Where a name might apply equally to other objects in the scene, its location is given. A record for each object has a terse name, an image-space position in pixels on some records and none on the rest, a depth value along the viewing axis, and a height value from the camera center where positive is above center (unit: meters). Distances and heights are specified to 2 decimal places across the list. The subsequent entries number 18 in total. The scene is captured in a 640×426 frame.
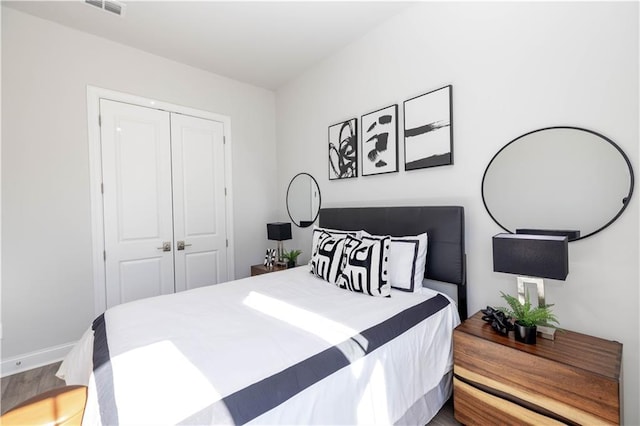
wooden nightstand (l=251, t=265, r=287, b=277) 3.19 -0.70
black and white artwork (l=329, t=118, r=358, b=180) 2.82 +0.60
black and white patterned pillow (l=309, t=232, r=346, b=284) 2.17 -0.40
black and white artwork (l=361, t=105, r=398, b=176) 2.47 +0.61
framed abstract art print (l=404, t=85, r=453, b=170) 2.12 +0.61
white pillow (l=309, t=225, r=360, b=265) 2.39 -0.23
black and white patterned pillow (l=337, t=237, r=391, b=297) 1.91 -0.43
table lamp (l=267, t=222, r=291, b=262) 3.34 -0.28
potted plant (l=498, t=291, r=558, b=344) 1.41 -0.59
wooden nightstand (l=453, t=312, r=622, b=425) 1.16 -0.80
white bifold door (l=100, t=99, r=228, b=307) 2.79 +0.10
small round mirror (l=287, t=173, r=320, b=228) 3.33 +0.11
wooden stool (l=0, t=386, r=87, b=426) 0.77 -0.56
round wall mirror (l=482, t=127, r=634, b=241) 1.50 +0.13
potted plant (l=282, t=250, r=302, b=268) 3.22 -0.56
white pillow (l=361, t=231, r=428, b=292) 1.97 -0.40
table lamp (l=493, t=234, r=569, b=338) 1.35 -0.27
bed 0.92 -0.60
